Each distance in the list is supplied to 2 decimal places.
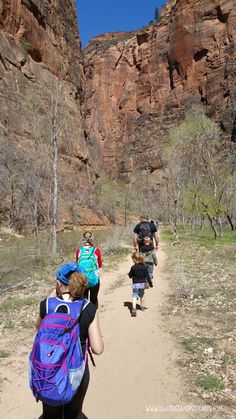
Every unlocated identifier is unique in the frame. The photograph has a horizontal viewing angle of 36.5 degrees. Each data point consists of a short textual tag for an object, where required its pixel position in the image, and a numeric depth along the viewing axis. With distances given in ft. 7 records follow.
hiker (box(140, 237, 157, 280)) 32.00
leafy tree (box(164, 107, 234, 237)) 101.76
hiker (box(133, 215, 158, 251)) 32.81
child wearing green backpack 21.25
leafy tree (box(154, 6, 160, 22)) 372.17
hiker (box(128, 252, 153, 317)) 26.09
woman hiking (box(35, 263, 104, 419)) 9.61
